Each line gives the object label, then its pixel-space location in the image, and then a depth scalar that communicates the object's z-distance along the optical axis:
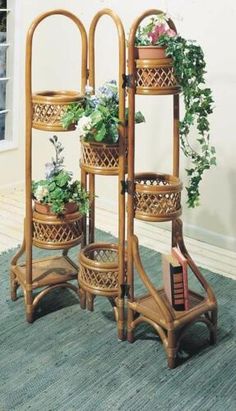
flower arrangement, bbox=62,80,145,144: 2.13
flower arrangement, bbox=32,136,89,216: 2.43
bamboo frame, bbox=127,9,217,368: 2.13
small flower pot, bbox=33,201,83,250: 2.43
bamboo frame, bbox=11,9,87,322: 2.28
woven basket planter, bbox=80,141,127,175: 2.22
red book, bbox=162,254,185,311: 2.20
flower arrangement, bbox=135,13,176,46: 2.16
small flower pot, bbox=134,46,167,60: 2.12
